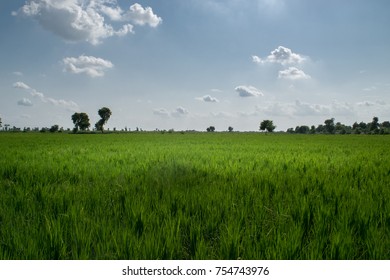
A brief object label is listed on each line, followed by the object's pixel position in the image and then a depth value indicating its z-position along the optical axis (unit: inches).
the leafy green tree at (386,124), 7495.6
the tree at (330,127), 7416.3
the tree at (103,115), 5506.9
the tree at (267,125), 6294.8
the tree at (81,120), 5378.9
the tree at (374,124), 6136.8
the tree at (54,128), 5028.3
